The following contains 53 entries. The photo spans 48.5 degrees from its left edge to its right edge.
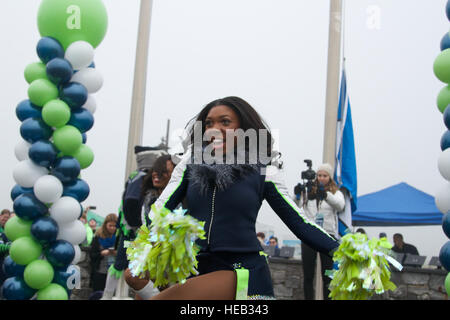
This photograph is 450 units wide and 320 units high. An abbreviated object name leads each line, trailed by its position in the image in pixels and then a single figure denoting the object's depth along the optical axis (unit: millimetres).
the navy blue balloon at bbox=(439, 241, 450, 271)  3295
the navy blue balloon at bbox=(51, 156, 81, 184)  4516
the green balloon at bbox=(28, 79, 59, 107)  4516
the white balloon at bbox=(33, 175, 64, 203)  4391
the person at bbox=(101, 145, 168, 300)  4160
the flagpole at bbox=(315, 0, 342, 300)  5598
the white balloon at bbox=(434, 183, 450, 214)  3502
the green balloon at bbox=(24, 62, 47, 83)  4668
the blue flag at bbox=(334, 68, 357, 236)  4832
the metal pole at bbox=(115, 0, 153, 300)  5777
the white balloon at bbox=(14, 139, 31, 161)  4672
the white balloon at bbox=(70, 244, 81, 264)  4689
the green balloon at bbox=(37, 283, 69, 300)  4336
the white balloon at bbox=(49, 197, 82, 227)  4477
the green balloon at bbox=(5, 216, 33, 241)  4453
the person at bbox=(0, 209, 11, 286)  4803
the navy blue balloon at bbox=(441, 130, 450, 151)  3577
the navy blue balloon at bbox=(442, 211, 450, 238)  3334
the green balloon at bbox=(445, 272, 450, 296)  3229
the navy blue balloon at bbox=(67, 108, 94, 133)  4684
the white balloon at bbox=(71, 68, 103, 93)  4742
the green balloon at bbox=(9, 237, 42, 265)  4344
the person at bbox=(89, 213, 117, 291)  6254
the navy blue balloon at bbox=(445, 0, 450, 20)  3639
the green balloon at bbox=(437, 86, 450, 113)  3689
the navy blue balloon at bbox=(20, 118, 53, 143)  4488
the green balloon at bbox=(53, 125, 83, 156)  4484
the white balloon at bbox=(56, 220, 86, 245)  4566
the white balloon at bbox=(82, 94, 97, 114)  4902
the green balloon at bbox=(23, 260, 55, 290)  4277
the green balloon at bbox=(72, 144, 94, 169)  4676
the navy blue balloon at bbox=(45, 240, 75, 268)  4402
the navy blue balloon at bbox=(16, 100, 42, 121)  4586
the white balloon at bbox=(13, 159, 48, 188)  4480
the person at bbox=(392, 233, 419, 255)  7895
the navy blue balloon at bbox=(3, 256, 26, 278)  4422
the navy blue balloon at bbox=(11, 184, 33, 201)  4580
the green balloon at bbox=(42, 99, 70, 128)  4441
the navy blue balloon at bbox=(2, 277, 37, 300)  4316
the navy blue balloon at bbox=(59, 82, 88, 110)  4605
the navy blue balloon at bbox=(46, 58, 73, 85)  4527
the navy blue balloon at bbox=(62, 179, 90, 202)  4609
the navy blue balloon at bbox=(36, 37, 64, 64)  4586
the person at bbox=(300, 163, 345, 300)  4570
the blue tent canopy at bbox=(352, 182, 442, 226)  9389
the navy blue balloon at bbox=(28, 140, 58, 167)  4445
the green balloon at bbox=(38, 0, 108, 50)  4676
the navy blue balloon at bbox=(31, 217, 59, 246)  4367
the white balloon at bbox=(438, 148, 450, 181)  3459
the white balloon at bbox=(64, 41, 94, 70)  4613
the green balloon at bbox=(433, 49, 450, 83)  3602
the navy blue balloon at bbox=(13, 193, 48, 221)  4410
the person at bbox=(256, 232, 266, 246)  8312
